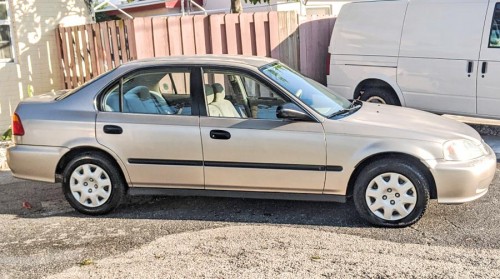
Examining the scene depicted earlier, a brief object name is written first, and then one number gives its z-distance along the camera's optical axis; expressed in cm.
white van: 777
